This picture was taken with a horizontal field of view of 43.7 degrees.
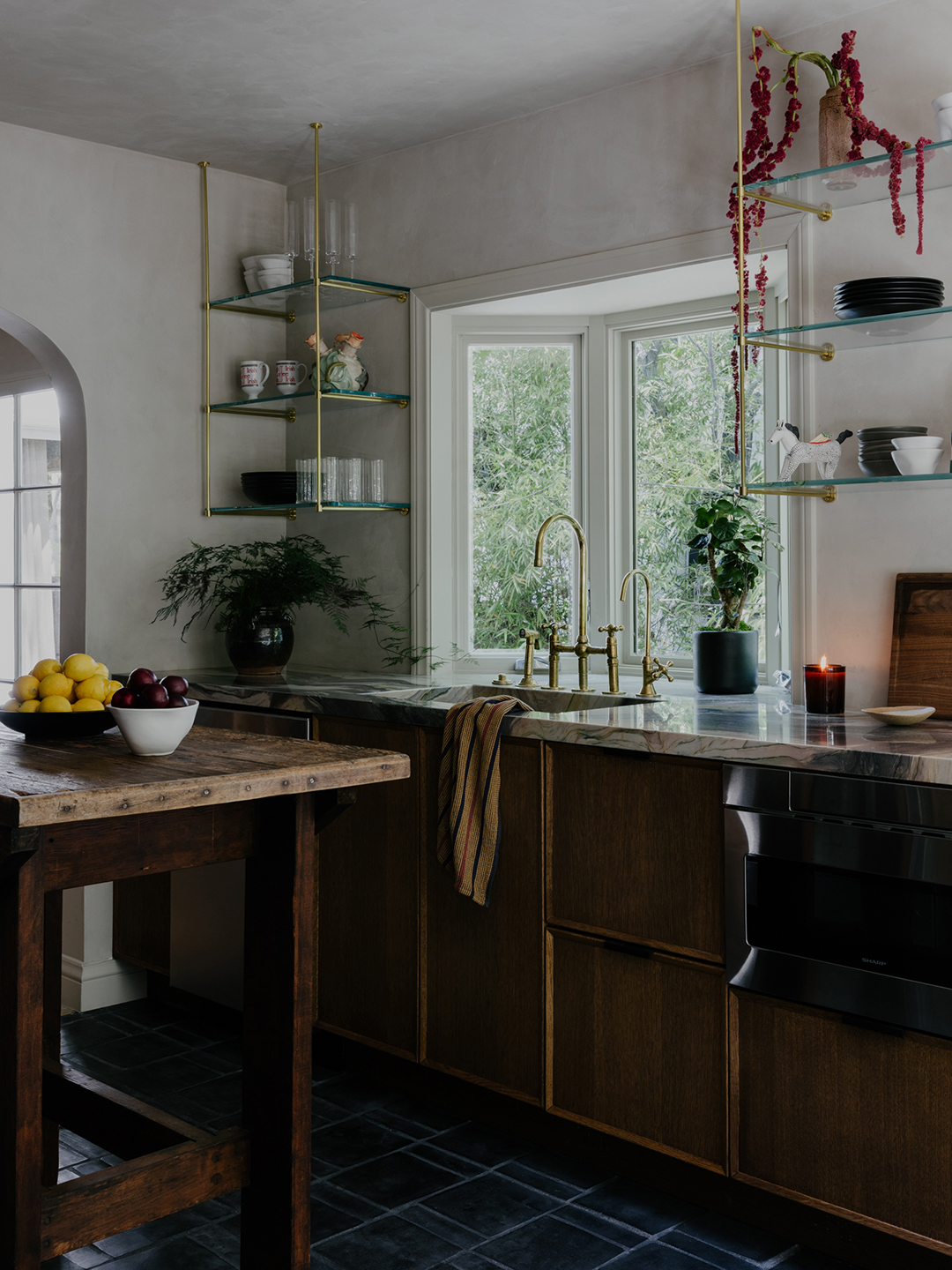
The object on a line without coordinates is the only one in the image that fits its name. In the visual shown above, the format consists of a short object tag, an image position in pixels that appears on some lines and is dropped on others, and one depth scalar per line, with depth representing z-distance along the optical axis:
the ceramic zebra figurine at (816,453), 2.76
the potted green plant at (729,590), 3.14
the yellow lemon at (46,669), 2.22
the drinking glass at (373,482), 3.83
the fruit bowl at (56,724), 2.19
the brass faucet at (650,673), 3.14
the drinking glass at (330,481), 3.74
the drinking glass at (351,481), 3.78
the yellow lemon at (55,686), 2.21
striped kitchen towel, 2.72
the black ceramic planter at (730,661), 3.13
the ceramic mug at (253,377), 3.99
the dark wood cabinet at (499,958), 2.69
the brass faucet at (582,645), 3.25
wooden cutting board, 2.67
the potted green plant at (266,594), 3.79
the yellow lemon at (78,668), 2.22
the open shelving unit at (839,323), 2.61
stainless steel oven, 2.07
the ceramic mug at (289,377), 3.95
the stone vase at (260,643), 3.76
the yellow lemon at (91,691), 2.23
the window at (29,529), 5.23
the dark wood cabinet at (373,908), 2.97
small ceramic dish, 2.51
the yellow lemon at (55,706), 2.19
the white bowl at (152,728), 2.01
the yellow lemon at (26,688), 2.22
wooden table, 1.80
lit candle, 2.69
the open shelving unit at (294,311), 3.75
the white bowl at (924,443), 2.56
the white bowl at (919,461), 2.57
